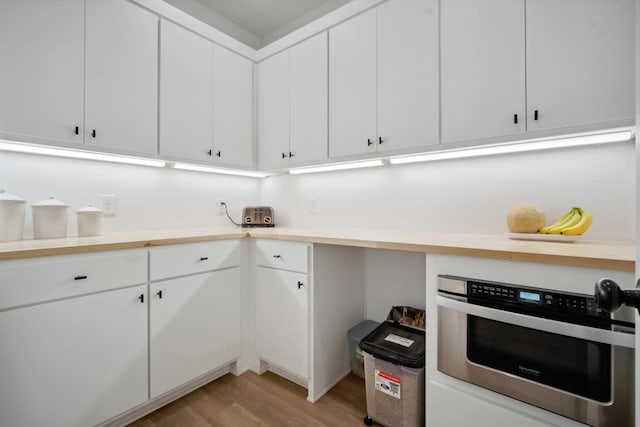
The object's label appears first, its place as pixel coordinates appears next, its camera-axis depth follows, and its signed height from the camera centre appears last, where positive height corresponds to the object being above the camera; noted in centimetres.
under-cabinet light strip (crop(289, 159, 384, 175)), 189 +35
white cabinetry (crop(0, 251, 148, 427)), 109 -53
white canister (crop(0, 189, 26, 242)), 136 -2
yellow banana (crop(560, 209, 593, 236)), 121 -5
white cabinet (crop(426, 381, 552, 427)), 99 -73
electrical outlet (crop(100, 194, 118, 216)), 179 +6
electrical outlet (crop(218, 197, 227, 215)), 240 +7
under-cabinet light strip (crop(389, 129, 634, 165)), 123 +34
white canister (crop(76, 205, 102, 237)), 158 -4
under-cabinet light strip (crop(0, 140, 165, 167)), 145 +34
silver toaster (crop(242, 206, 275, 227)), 240 -3
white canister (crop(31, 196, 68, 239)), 147 -3
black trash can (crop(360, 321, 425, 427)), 130 -78
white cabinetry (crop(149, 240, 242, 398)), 148 -56
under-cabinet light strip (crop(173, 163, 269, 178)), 210 +35
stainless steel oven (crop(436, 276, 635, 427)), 83 -45
